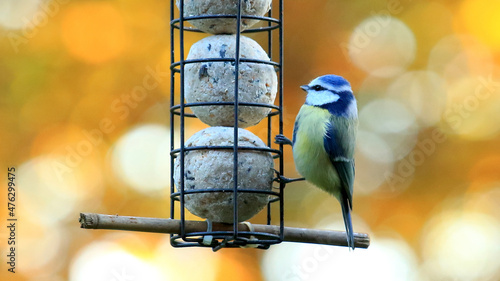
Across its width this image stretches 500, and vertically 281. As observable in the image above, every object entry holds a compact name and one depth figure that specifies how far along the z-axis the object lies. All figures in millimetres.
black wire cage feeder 7117
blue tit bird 8352
